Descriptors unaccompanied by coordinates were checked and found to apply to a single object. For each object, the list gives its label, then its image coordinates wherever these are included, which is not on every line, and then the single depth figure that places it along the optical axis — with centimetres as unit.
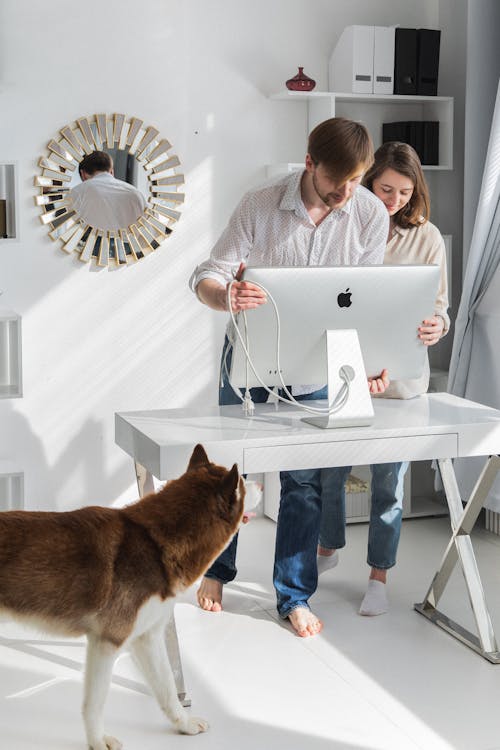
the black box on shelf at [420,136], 402
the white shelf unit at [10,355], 343
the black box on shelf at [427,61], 394
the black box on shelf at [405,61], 391
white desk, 237
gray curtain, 366
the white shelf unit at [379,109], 388
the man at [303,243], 245
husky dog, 197
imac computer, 237
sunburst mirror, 371
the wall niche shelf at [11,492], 359
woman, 305
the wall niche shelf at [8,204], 362
